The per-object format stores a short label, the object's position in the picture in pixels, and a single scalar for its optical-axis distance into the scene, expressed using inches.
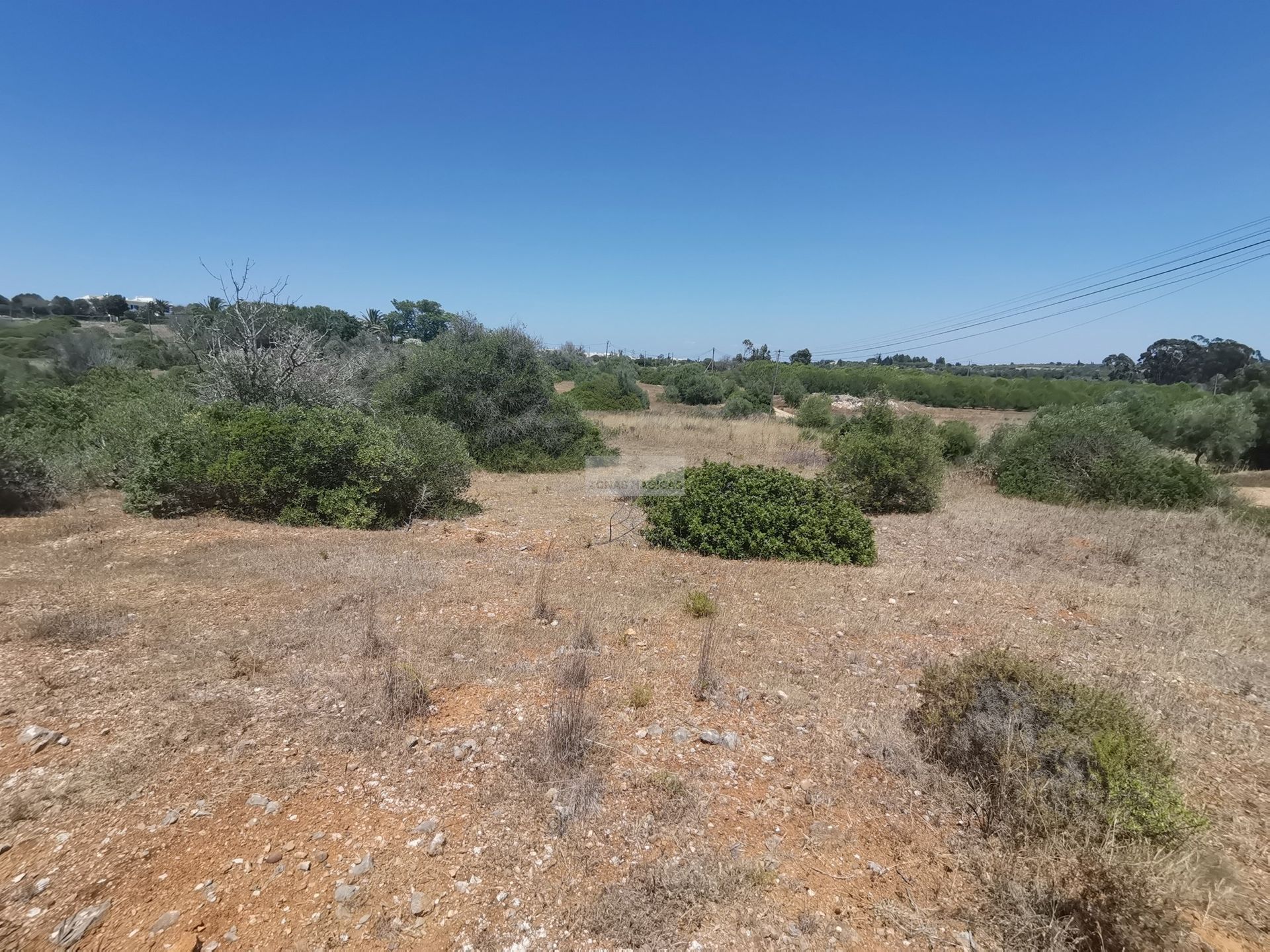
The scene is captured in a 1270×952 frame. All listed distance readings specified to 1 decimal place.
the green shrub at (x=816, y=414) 828.0
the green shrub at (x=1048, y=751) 91.6
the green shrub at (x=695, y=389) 1390.3
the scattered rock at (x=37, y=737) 111.3
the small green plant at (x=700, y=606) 198.8
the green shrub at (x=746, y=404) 1056.2
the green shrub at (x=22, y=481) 289.9
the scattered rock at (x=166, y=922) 75.8
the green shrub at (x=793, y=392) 1411.2
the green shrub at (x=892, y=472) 392.2
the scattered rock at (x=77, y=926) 74.3
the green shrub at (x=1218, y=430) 661.3
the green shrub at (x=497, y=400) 574.2
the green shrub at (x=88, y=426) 323.9
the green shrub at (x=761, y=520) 274.1
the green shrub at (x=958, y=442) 592.7
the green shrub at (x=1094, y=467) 415.2
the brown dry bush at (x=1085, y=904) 74.0
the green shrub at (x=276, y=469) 302.5
